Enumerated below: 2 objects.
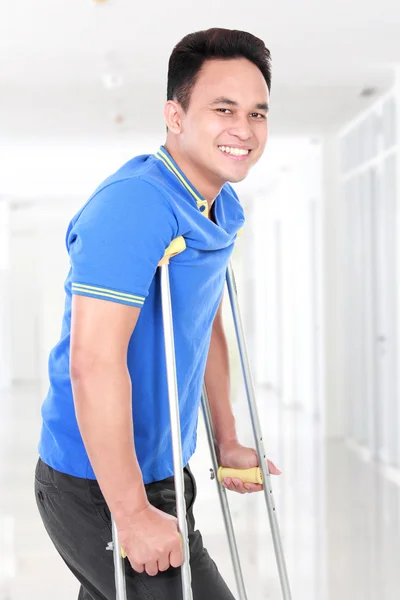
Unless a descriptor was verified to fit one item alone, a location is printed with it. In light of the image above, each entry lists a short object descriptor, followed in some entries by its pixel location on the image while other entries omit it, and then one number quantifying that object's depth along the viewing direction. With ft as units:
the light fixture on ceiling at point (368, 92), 25.06
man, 4.75
